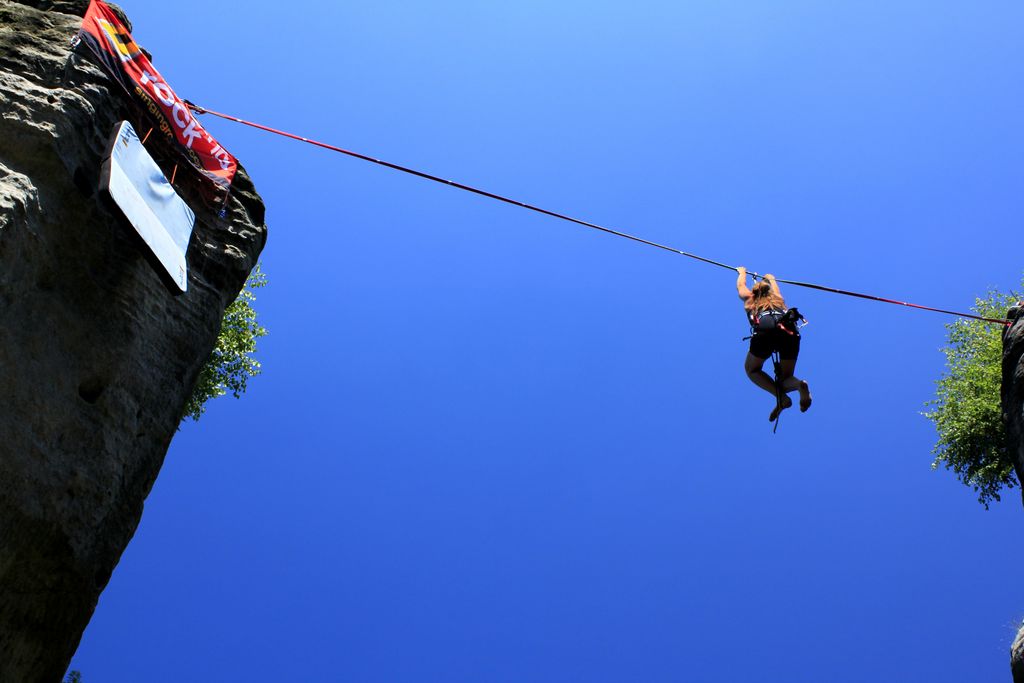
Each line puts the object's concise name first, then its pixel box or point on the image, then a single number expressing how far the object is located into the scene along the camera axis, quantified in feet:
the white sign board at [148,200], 30.01
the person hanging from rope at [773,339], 38.11
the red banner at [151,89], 33.12
